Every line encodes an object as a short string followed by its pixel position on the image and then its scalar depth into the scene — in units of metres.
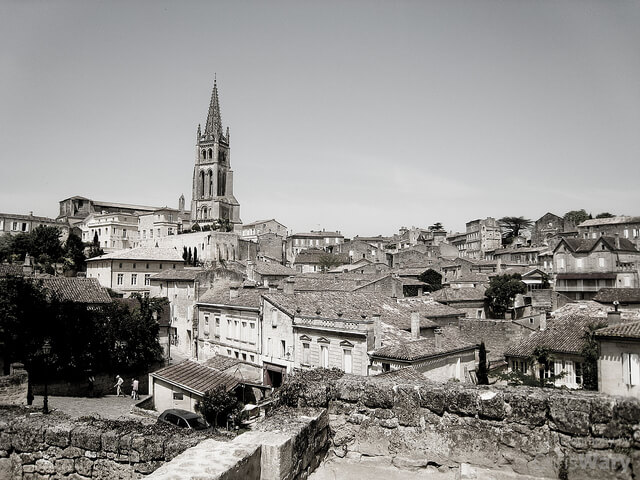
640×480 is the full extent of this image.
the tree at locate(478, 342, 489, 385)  24.26
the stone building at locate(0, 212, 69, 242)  107.12
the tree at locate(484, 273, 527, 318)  46.41
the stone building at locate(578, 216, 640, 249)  73.50
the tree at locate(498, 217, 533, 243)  108.81
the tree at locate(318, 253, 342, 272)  87.88
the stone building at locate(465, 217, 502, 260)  102.11
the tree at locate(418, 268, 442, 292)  64.62
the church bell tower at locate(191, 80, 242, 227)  124.62
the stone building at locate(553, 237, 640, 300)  51.44
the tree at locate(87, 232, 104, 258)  86.81
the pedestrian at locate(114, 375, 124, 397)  26.08
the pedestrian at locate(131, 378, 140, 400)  25.78
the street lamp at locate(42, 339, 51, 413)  17.30
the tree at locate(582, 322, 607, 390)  22.11
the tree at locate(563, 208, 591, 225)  101.62
